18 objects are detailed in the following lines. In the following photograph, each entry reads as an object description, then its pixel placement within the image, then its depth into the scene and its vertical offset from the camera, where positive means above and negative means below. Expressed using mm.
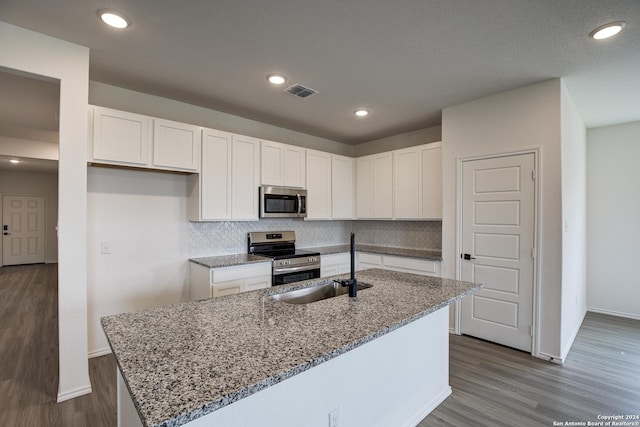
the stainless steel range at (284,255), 3662 -527
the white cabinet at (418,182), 3936 +436
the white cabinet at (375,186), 4512 +430
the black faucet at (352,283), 1912 -433
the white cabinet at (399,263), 3760 -660
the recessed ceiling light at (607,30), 2029 +1269
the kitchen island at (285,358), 939 -521
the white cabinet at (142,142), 2744 +696
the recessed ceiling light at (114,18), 1963 +1291
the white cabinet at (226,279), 3143 -713
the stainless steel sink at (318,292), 2109 -567
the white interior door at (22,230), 8203 -470
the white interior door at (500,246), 3086 -340
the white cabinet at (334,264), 4215 -711
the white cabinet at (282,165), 3900 +656
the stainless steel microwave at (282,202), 3852 +152
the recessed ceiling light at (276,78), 2846 +1289
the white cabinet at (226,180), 3380 +393
